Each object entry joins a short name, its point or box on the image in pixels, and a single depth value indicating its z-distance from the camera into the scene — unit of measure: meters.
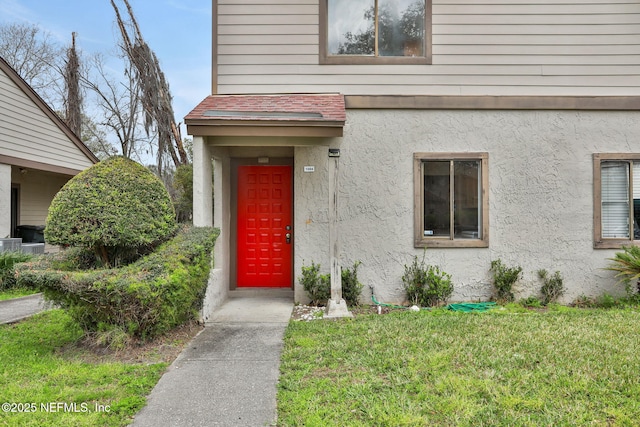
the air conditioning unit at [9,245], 7.81
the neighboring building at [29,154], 8.84
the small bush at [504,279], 5.96
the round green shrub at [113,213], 3.99
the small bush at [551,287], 6.06
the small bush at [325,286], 5.88
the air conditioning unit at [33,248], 8.25
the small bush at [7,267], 7.20
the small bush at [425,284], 5.92
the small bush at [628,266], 5.66
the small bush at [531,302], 5.93
